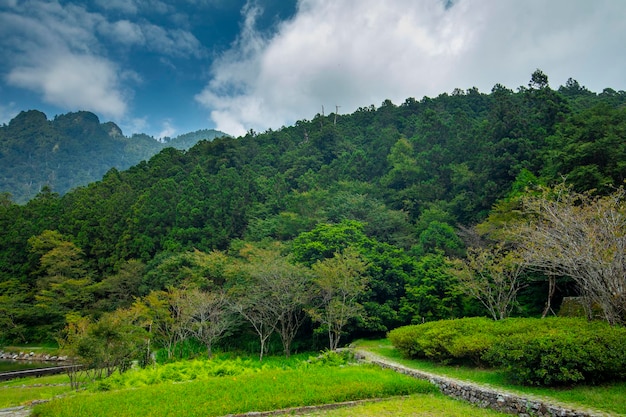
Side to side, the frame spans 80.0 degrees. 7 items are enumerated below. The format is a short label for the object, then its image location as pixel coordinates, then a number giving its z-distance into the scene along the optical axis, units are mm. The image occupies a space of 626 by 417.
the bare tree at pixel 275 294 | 20844
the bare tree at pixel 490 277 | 16781
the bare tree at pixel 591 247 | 9812
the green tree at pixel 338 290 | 19578
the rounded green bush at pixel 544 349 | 8039
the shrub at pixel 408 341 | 14070
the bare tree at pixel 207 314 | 21094
